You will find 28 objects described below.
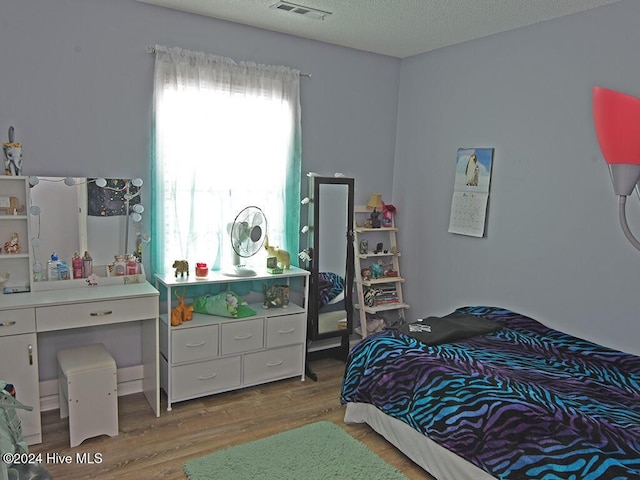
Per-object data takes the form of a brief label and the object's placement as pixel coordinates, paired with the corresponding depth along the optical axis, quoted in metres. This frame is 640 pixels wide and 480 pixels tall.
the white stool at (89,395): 2.65
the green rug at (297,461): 2.49
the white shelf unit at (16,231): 2.83
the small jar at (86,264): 3.06
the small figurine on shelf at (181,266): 3.26
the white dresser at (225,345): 3.17
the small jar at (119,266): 3.16
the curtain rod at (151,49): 3.16
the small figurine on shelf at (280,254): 3.64
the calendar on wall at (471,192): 3.57
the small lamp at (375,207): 4.18
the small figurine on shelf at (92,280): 3.05
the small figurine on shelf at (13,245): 2.84
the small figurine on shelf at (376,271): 4.21
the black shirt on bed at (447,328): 2.94
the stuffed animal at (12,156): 2.75
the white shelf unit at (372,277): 4.13
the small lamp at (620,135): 0.67
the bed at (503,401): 1.98
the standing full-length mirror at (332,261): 3.77
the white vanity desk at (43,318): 2.56
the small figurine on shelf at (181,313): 3.19
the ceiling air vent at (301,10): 3.01
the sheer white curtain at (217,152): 3.25
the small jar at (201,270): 3.31
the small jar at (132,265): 3.19
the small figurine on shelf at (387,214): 4.30
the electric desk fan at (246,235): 3.42
